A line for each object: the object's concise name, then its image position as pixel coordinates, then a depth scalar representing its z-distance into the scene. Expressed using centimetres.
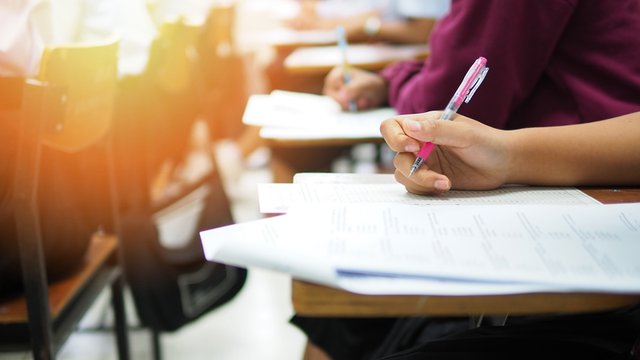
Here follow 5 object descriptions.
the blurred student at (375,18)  253
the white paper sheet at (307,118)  105
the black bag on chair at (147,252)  169
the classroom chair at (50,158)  94
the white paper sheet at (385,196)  64
